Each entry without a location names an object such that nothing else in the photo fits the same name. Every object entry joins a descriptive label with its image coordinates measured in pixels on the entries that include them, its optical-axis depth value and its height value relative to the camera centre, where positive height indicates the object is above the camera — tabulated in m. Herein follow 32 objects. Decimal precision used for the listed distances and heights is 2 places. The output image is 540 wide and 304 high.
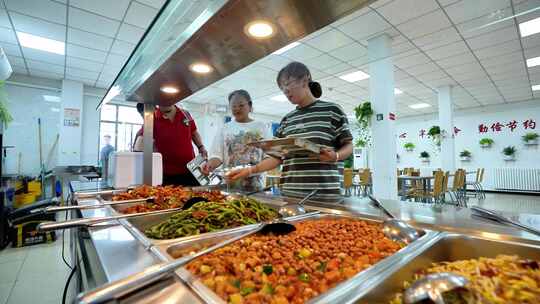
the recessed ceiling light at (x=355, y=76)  5.62 +2.07
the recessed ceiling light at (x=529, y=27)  3.65 +2.13
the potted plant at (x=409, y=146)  11.15 +0.74
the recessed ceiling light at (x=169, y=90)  1.59 +0.49
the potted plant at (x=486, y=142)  9.29 +0.77
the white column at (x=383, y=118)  4.08 +0.77
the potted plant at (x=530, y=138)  8.38 +0.84
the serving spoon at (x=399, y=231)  0.72 -0.21
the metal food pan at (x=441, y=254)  0.45 -0.23
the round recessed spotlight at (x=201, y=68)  1.25 +0.50
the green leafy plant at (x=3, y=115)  3.13 +0.64
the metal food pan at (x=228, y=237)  0.38 -0.21
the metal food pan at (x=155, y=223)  0.66 -0.22
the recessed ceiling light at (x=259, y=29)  0.90 +0.52
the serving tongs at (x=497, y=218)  0.68 -0.19
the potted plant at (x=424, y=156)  10.55 +0.25
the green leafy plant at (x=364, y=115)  4.33 +0.87
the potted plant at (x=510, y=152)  8.83 +0.37
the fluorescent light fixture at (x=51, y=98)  6.36 +1.72
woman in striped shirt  1.38 +0.14
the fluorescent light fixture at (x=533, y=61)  5.03 +2.15
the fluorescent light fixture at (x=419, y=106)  8.82 +2.12
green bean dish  0.78 -0.20
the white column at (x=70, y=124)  6.12 +0.99
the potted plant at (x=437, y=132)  6.98 +0.87
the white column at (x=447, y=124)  6.85 +1.11
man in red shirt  2.11 +0.17
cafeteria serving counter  0.40 -0.20
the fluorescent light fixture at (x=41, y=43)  4.10 +2.13
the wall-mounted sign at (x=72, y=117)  6.15 +1.17
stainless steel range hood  0.80 +0.52
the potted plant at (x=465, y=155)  9.84 +0.29
